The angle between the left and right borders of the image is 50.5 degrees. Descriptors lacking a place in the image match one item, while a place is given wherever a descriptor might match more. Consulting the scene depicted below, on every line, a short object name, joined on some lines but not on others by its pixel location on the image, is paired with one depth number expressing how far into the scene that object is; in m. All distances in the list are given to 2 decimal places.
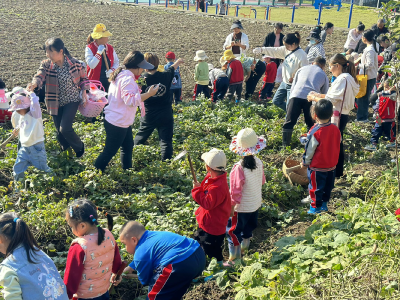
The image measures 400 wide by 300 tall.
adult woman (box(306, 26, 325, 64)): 8.26
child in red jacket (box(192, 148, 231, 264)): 4.04
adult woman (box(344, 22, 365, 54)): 11.97
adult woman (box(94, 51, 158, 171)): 5.52
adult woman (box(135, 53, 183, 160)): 6.37
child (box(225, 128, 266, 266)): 4.42
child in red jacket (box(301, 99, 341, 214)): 5.28
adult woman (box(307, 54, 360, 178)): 6.18
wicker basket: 6.16
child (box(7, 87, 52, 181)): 5.38
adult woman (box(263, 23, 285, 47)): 10.45
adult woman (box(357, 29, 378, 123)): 8.64
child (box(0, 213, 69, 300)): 2.82
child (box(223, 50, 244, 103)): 9.33
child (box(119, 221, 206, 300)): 3.29
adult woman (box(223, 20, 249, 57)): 9.82
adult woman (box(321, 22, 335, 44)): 11.20
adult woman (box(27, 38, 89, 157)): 5.95
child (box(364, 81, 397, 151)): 7.54
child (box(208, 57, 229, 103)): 9.34
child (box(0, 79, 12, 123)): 7.81
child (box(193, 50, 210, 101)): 9.36
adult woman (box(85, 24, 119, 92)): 7.54
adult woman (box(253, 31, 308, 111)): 7.63
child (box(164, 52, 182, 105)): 8.59
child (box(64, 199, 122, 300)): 3.16
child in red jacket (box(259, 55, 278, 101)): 10.13
